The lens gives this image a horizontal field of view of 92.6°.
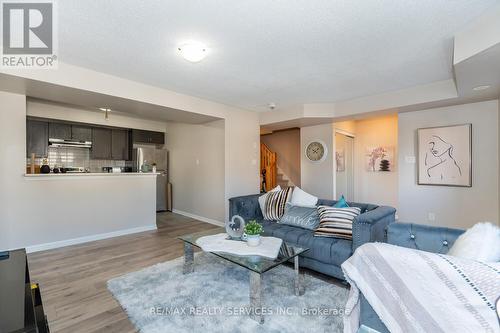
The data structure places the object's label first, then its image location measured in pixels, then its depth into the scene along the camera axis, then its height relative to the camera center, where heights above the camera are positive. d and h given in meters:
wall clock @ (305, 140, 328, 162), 5.23 +0.34
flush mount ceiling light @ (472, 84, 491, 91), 2.84 +0.95
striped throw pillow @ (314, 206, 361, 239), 2.49 -0.61
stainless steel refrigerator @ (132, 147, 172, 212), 6.00 +0.03
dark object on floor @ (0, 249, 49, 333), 0.94 -0.61
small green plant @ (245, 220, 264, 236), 2.26 -0.60
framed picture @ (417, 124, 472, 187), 3.63 +0.16
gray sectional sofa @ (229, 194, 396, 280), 2.23 -0.77
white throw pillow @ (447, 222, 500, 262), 1.10 -0.38
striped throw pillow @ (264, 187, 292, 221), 3.32 -0.53
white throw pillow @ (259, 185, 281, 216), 3.52 -0.53
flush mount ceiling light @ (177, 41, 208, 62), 2.31 +1.14
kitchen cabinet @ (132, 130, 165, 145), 6.00 +0.77
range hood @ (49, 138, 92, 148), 5.08 +0.51
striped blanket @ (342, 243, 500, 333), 0.89 -0.52
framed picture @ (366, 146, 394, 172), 5.33 +0.16
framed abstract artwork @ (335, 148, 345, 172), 5.35 +0.15
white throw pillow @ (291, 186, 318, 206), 3.18 -0.45
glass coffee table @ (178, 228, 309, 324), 1.83 -0.79
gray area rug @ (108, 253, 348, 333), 1.77 -1.17
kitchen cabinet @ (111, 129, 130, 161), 5.85 +0.53
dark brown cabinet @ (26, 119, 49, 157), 4.82 +0.61
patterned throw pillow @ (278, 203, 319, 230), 2.87 -0.63
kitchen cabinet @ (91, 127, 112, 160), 5.59 +0.55
